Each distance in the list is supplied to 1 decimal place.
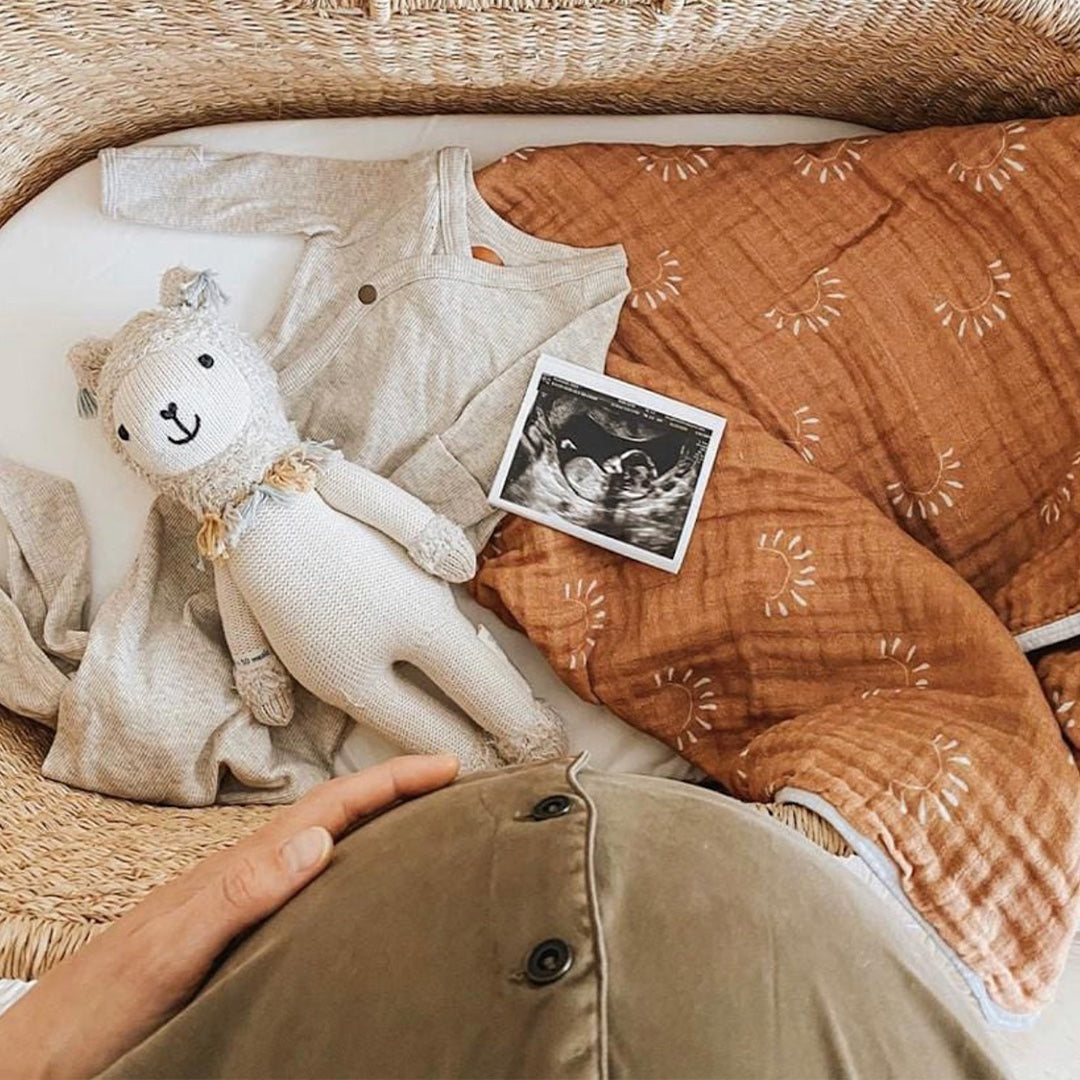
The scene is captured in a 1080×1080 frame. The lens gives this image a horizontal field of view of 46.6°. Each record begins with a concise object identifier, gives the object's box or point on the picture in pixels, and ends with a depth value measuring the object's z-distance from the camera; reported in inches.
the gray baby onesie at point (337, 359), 46.8
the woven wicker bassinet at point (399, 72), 44.9
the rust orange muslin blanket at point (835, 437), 45.5
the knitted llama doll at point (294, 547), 43.4
